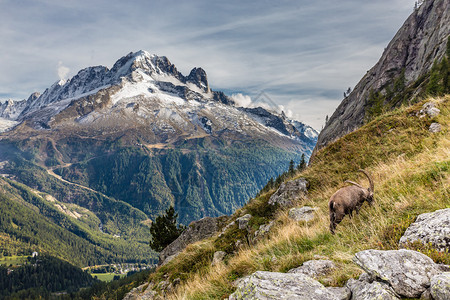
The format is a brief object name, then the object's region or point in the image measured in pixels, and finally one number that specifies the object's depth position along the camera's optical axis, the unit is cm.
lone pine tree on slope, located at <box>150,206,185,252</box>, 4756
